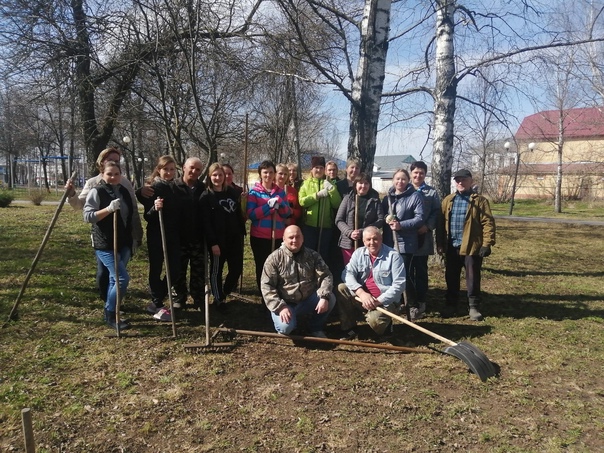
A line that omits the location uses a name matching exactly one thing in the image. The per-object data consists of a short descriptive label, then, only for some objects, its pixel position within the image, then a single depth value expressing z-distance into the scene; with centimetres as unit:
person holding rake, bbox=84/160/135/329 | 428
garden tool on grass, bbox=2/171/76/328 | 432
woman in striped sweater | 505
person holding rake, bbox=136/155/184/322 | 471
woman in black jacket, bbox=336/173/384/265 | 501
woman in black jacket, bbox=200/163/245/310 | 491
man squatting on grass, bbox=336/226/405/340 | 442
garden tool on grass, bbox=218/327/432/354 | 416
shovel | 374
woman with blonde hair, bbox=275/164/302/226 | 529
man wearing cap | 519
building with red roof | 2578
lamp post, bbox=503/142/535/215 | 2295
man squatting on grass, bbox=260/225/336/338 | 430
